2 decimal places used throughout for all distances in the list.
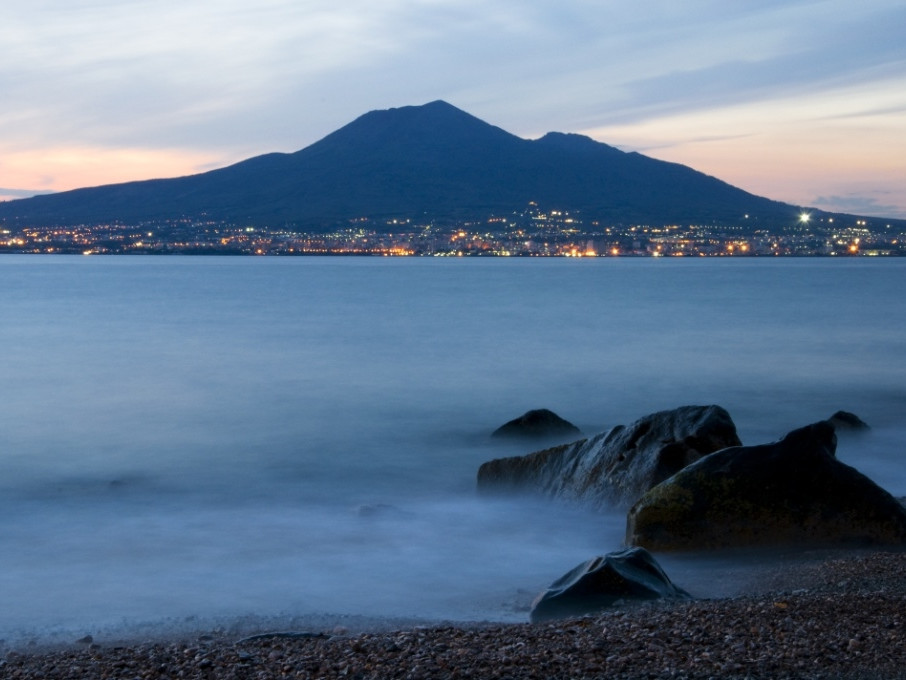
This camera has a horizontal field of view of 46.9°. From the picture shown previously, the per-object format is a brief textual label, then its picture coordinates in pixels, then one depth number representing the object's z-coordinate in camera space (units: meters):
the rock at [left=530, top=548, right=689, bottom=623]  6.56
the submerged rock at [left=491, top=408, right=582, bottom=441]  13.20
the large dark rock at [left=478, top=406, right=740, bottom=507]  9.15
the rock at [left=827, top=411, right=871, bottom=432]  13.99
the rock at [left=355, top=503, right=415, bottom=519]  10.38
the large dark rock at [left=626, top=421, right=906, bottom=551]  8.07
